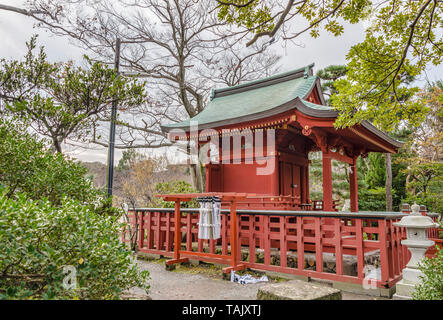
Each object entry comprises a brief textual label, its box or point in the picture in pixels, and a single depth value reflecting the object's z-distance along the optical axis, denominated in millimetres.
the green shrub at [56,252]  1868
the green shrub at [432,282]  3070
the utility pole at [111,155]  7386
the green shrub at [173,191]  10672
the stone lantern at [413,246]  4367
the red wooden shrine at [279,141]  7324
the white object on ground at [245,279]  5633
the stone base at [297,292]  3152
